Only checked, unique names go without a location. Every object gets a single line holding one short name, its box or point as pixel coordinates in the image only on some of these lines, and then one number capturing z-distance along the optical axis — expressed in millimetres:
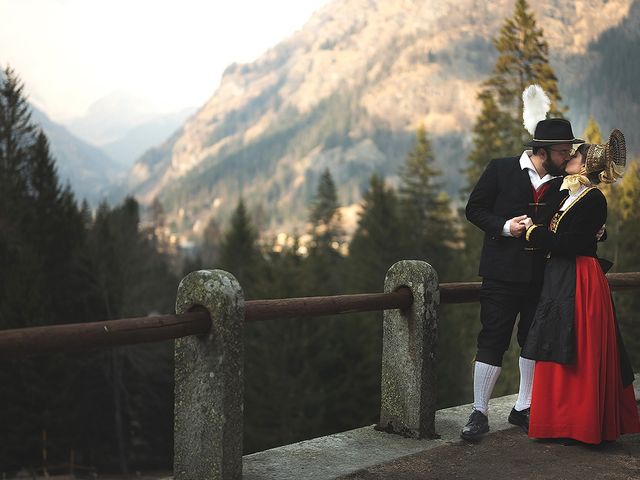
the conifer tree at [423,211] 45894
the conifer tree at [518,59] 31438
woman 4676
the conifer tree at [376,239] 41531
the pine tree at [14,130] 44219
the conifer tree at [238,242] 51938
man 4871
